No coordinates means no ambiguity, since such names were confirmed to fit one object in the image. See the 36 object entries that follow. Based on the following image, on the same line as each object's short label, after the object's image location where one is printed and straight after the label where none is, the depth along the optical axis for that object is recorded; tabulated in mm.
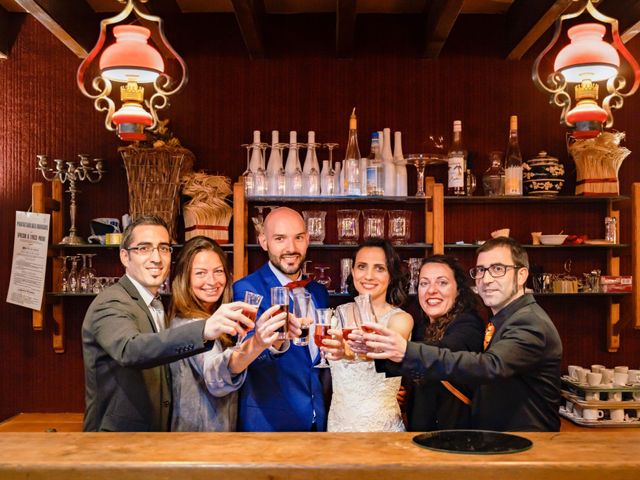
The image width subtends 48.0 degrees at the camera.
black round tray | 2000
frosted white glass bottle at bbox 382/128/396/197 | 4641
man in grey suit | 2336
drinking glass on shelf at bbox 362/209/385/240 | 4566
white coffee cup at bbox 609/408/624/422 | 4367
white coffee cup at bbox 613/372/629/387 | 4462
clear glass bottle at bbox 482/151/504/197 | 4723
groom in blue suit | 3236
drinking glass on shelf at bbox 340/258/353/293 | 4535
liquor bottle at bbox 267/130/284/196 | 4590
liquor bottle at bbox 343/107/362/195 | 4562
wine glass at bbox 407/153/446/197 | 4677
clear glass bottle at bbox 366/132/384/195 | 4578
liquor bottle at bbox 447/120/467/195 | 4672
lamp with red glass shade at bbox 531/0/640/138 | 3025
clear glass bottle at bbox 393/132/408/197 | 4664
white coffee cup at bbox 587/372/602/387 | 4367
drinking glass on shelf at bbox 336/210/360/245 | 4562
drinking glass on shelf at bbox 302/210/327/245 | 4547
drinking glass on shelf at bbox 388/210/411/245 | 4594
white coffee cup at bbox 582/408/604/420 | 4344
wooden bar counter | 1887
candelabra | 4759
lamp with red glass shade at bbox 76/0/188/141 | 3098
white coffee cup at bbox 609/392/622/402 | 4374
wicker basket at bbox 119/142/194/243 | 4508
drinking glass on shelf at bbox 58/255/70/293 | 4652
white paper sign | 4723
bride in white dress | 3082
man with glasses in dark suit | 2369
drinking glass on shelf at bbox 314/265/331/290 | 4583
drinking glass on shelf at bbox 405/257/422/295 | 4457
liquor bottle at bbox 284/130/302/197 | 4582
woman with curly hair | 2891
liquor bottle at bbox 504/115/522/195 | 4652
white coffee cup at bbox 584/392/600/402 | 4375
